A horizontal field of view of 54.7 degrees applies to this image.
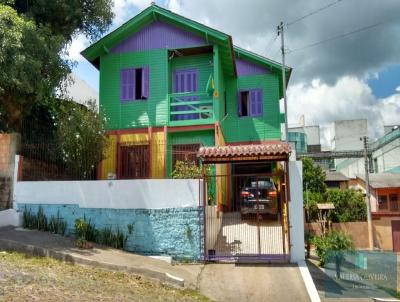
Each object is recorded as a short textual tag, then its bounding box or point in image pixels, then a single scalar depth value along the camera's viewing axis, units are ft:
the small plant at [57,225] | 38.60
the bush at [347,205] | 80.89
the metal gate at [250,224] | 34.68
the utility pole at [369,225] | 69.77
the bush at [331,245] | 41.37
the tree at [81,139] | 43.27
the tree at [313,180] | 87.15
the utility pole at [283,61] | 59.52
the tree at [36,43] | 38.06
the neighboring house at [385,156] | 123.54
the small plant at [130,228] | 36.55
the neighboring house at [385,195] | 103.04
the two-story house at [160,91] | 51.11
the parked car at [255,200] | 38.40
